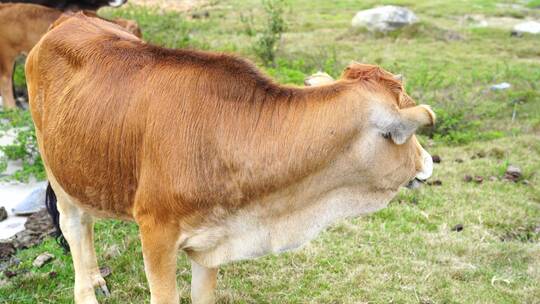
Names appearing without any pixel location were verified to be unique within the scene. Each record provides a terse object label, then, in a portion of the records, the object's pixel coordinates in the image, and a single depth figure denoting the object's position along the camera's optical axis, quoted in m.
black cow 11.58
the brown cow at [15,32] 8.64
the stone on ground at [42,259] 4.71
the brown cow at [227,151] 3.15
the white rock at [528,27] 14.27
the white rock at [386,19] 13.91
